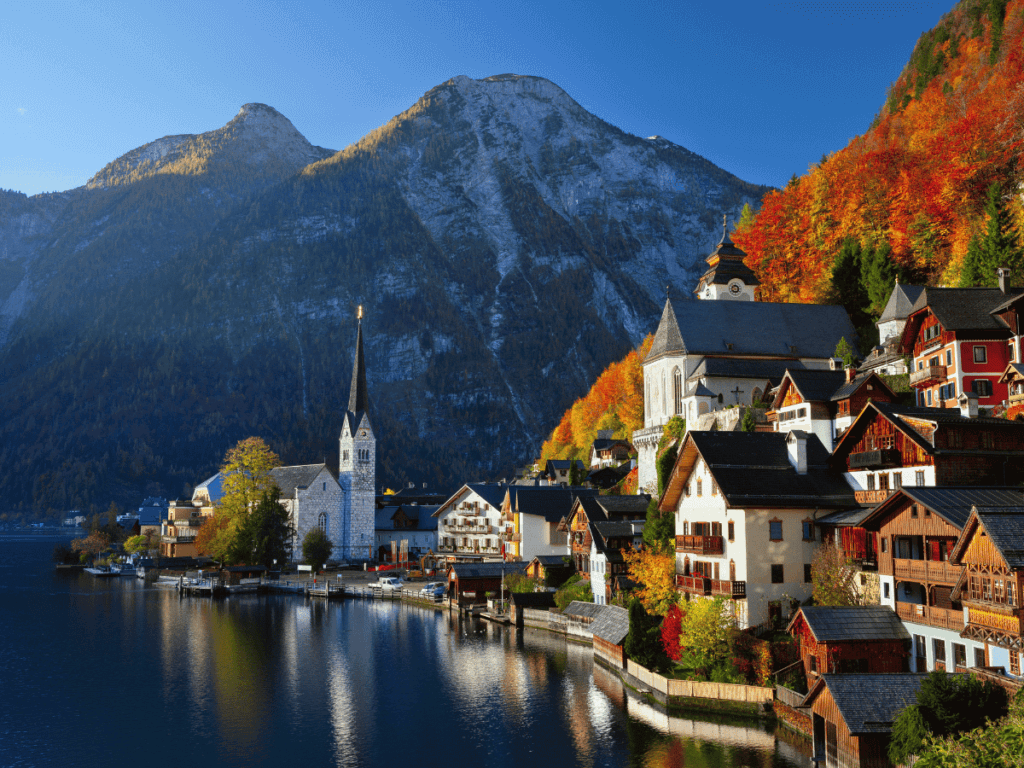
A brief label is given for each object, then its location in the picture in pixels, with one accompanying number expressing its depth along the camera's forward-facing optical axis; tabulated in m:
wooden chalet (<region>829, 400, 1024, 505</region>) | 38.28
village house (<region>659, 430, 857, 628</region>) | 41.81
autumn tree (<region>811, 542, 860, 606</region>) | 38.03
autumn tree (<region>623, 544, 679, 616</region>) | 49.28
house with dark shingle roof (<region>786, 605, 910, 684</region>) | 33.78
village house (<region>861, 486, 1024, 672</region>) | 31.75
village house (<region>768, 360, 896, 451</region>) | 46.62
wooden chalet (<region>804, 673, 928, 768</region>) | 28.06
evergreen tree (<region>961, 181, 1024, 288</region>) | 59.53
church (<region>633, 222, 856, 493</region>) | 72.00
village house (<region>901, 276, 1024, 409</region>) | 47.75
